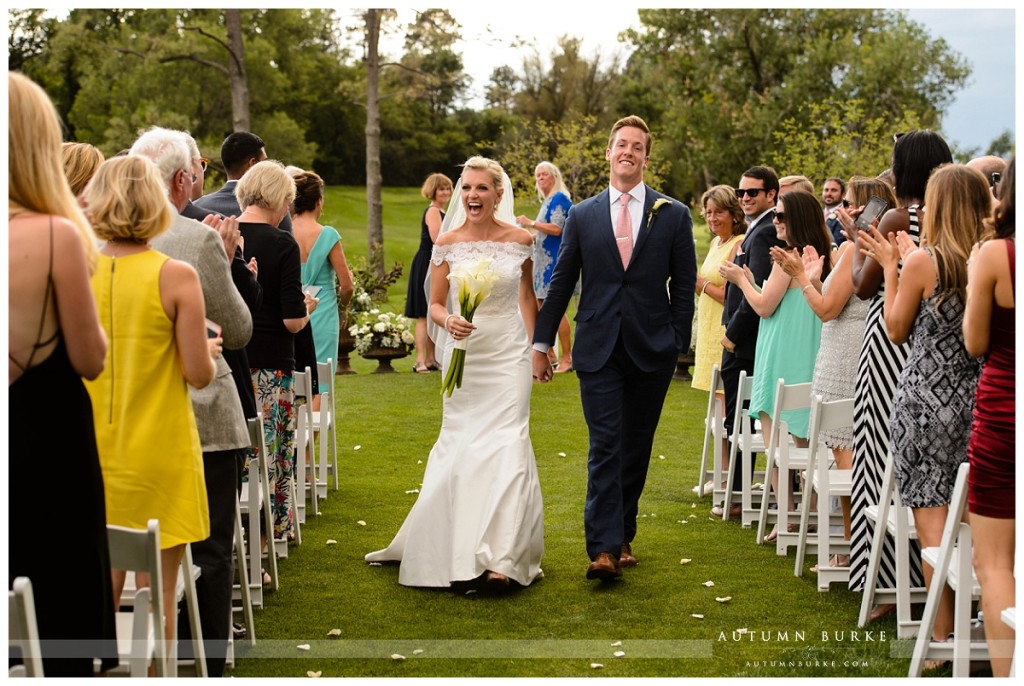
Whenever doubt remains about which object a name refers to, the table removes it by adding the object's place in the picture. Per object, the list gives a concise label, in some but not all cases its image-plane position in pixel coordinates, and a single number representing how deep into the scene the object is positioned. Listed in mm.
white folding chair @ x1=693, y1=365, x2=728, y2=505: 7988
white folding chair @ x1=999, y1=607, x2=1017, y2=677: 3604
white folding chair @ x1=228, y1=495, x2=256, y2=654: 4848
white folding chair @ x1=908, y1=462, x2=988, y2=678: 4016
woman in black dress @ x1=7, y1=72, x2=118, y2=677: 3100
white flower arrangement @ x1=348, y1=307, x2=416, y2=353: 14383
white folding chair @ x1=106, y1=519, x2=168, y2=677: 3328
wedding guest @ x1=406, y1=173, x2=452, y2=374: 12724
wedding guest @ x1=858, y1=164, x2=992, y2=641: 4516
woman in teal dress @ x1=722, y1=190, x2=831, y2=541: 6688
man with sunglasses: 7430
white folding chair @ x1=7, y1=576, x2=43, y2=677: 2816
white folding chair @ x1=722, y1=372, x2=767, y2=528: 7227
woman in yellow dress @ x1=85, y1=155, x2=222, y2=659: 3818
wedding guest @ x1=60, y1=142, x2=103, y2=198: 5242
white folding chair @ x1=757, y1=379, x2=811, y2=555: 6430
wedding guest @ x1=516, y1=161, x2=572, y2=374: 13109
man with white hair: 4332
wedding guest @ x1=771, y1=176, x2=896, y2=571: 6137
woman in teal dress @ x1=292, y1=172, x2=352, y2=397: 7812
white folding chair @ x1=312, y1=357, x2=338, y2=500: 8062
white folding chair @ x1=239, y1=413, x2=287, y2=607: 5262
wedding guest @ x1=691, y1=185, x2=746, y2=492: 8344
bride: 6008
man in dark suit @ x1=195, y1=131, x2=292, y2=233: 6781
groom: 6117
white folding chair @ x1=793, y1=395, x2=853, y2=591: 5711
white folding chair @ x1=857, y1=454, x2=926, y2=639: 4859
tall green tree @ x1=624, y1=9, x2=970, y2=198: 32562
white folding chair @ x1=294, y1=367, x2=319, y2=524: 7129
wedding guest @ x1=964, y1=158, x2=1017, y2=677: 3840
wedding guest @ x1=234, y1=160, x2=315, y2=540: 5910
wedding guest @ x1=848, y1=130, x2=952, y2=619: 5309
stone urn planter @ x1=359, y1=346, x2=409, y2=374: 14523
